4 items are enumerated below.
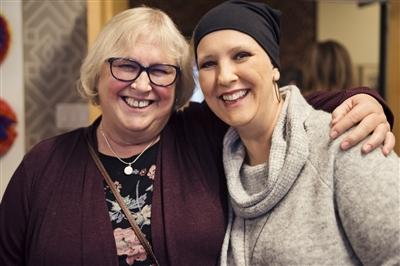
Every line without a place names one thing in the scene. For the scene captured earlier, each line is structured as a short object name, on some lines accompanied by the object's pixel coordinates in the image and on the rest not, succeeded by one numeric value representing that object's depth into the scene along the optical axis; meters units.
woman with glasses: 1.26
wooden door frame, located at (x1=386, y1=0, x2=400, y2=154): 2.37
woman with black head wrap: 0.99
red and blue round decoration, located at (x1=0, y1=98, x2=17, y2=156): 1.98
